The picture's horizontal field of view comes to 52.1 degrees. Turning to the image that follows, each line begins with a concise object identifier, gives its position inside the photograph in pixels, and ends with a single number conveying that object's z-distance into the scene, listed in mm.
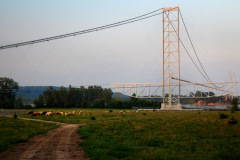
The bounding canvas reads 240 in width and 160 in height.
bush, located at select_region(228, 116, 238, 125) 21622
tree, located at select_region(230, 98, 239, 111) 54766
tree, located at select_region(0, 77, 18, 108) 77125
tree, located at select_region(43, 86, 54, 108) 88844
